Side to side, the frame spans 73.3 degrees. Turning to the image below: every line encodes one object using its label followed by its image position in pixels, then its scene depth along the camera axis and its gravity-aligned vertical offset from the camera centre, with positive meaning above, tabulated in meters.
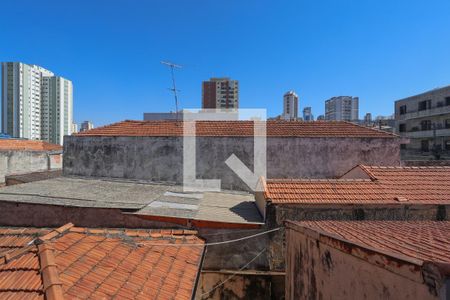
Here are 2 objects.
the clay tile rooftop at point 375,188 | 8.70 -1.16
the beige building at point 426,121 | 35.50 +3.94
